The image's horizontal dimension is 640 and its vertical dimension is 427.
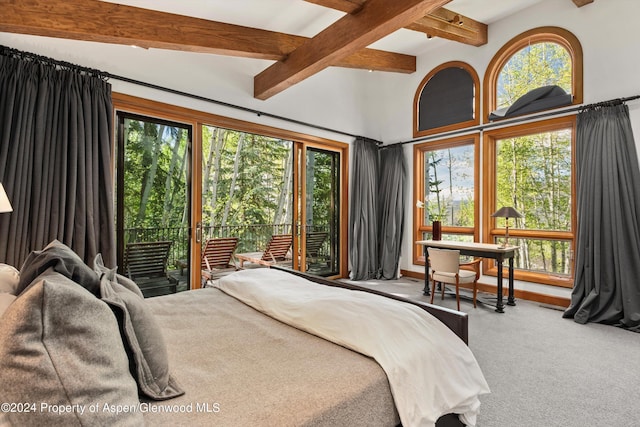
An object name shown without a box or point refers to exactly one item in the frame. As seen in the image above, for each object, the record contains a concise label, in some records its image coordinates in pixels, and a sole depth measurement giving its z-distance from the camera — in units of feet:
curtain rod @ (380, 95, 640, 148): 11.48
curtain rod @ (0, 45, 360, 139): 8.63
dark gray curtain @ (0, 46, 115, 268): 8.34
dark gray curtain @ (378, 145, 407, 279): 18.22
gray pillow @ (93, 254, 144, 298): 5.01
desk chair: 12.07
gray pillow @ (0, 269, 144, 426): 2.26
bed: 2.33
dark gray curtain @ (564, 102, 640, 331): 10.86
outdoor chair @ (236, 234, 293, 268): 16.11
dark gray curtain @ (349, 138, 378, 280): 17.71
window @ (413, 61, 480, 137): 15.83
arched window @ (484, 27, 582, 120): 12.93
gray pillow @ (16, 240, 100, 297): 3.43
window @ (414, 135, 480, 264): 16.19
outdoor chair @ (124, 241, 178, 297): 11.19
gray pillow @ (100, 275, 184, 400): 3.24
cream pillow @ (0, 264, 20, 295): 5.10
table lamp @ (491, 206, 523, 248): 12.44
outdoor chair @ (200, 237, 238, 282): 14.55
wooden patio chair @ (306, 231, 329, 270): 16.89
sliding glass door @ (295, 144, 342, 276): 16.28
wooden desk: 12.14
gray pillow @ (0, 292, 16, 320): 3.65
